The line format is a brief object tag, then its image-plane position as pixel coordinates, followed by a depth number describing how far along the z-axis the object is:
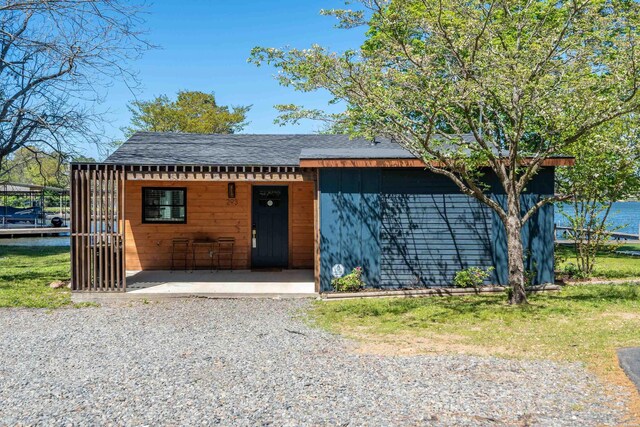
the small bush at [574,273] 9.61
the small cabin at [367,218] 8.26
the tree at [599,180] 8.70
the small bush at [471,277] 8.32
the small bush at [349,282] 8.20
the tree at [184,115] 29.75
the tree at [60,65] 9.53
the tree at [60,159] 11.78
